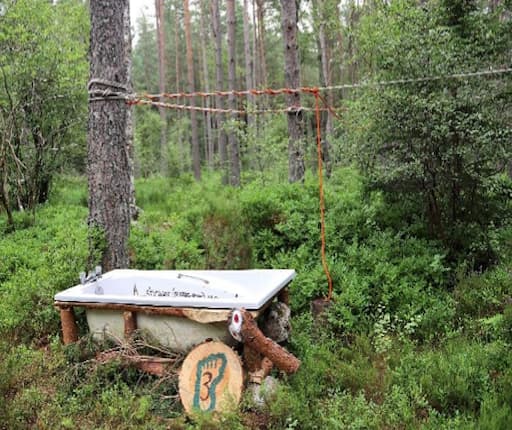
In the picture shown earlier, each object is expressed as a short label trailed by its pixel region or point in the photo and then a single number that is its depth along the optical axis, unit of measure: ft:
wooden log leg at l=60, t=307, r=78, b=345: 12.26
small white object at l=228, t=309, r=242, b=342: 9.89
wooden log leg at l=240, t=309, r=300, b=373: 9.89
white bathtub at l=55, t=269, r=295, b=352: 10.68
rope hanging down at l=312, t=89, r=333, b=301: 14.13
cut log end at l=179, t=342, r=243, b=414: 10.02
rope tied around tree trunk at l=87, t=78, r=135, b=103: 14.51
